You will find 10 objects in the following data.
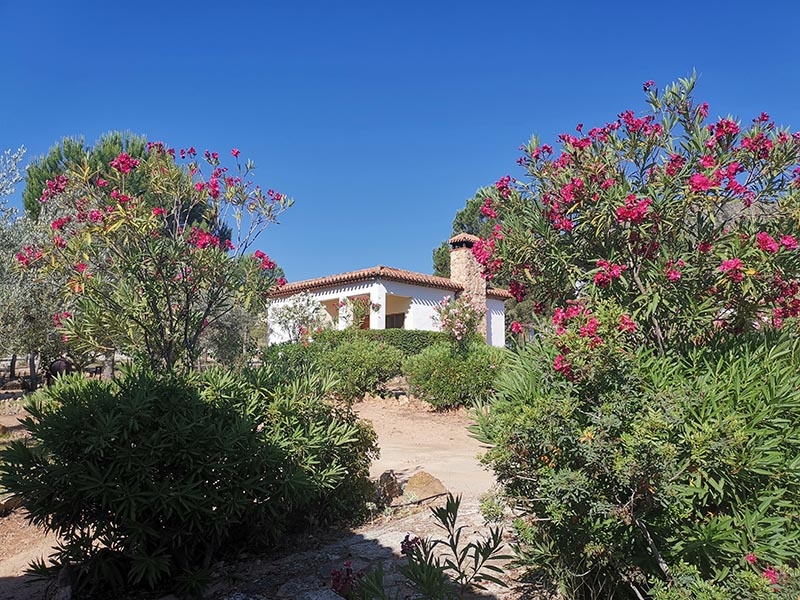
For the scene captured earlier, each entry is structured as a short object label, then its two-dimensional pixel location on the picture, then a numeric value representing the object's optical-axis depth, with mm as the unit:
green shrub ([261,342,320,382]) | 5105
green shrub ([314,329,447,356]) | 18797
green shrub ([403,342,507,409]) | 13039
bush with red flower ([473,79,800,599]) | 2779
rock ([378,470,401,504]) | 5879
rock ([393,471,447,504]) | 5992
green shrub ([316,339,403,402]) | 14625
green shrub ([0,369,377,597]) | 3779
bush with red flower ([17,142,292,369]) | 4996
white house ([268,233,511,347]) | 22531
